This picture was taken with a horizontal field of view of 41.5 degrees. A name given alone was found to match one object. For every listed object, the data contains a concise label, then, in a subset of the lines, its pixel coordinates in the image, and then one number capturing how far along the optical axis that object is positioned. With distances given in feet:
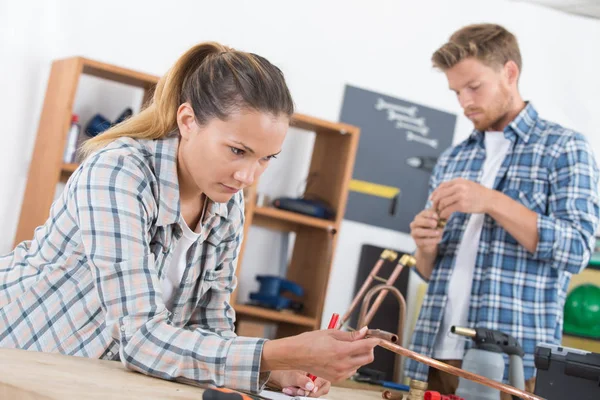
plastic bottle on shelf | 12.29
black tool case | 5.97
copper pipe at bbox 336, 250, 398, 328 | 10.41
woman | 4.66
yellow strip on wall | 15.01
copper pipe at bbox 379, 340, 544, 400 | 4.56
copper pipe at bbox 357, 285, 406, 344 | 8.96
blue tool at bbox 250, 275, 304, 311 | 13.46
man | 8.36
